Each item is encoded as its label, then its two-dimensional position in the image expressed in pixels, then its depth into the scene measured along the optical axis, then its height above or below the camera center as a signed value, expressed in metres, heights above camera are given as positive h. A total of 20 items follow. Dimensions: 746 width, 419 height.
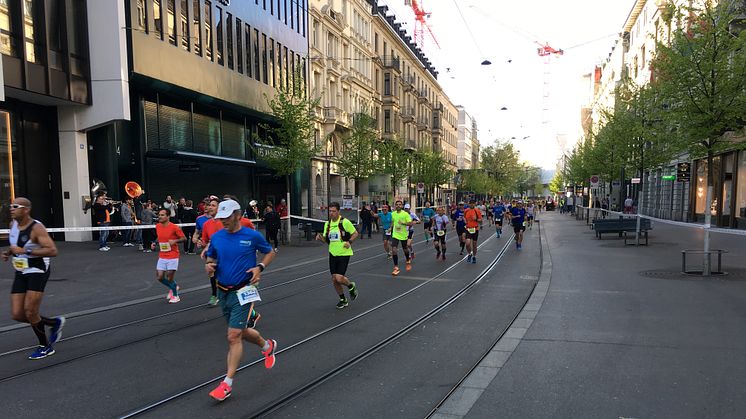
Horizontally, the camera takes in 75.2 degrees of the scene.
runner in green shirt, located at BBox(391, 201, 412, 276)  11.90 -1.09
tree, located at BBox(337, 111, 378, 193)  28.48 +1.74
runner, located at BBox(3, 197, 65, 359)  5.46 -0.90
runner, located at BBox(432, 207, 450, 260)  14.34 -1.42
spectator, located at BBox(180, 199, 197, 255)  15.66 -1.24
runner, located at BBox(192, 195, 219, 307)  8.19 -0.52
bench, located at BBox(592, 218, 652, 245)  18.53 -1.65
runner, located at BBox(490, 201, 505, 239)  22.92 -1.48
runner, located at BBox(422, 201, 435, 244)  19.06 -1.50
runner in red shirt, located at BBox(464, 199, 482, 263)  13.55 -1.21
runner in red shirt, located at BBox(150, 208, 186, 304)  8.33 -1.15
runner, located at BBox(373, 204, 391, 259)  15.05 -1.33
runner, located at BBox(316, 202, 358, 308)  7.97 -1.06
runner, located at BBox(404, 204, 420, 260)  12.55 -1.23
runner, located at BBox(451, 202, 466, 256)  15.19 -1.25
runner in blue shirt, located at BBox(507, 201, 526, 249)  17.55 -1.27
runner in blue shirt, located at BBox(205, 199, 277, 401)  4.38 -0.81
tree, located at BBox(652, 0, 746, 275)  10.98 +2.44
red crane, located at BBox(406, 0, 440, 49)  58.59 +20.96
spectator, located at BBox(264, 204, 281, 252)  17.38 -1.37
